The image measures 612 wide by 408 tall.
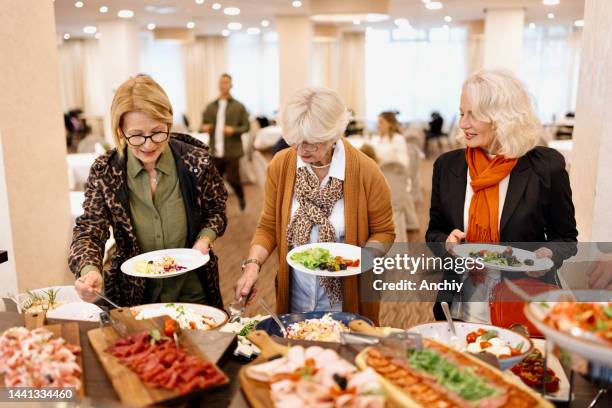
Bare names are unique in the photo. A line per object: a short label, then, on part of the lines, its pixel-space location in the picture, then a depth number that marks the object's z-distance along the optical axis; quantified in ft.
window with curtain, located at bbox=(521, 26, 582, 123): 45.62
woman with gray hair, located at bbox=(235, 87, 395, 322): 6.71
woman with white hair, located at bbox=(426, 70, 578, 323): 6.09
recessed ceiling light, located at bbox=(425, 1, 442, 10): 28.81
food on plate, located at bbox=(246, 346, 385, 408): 3.37
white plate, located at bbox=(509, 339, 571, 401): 4.32
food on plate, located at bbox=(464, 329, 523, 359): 4.64
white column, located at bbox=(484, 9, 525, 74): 32.24
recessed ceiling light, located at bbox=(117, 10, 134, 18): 29.87
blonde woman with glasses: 6.18
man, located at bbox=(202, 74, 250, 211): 23.81
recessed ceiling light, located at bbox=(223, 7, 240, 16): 30.75
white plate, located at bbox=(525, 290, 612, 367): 3.13
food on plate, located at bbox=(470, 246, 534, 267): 5.61
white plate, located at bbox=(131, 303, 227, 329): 5.57
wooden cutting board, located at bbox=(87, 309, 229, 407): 3.60
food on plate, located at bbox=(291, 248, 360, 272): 6.06
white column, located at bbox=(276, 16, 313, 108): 34.24
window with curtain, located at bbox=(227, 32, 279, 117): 50.96
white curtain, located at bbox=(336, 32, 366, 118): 49.78
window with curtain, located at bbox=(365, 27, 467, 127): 48.44
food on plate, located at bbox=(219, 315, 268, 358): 4.86
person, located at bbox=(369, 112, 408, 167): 20.39
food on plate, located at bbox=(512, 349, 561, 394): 4.42
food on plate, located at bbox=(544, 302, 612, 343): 3.32
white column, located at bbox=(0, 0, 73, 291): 9.48
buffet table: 3.81
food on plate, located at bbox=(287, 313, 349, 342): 5.19
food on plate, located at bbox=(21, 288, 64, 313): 6.37
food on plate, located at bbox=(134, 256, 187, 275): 6.16
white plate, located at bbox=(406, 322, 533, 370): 4.91
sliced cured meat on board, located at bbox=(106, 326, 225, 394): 3.73
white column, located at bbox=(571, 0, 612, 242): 8.84
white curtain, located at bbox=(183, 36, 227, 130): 50.80
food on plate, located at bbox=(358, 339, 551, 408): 3.49
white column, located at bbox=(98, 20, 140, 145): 33.19
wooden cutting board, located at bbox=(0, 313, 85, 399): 4.39
